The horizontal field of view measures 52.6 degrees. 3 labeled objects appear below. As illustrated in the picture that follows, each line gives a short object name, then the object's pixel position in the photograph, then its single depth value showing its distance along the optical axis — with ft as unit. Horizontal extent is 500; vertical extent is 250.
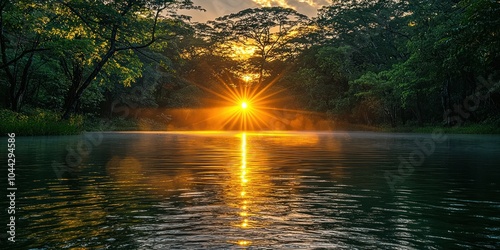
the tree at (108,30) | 97.99
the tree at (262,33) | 245.86
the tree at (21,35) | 101.45
